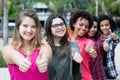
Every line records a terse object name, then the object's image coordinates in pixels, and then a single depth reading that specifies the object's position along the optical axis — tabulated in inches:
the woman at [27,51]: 44.5
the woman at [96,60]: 74.3
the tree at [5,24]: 312.7
